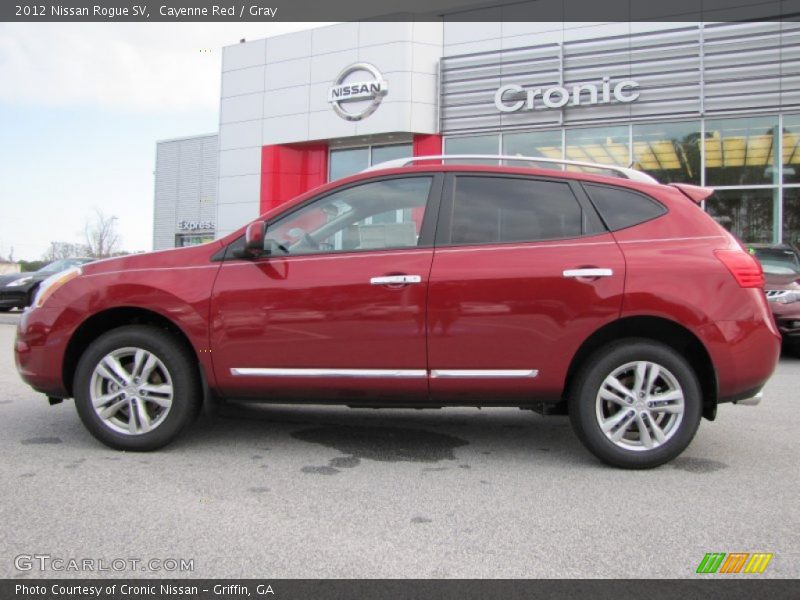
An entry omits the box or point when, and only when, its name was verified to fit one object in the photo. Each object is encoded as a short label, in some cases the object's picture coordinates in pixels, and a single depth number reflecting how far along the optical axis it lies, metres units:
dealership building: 14.16
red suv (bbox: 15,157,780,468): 3.55
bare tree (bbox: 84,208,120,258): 49.62
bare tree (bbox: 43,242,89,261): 57.01
